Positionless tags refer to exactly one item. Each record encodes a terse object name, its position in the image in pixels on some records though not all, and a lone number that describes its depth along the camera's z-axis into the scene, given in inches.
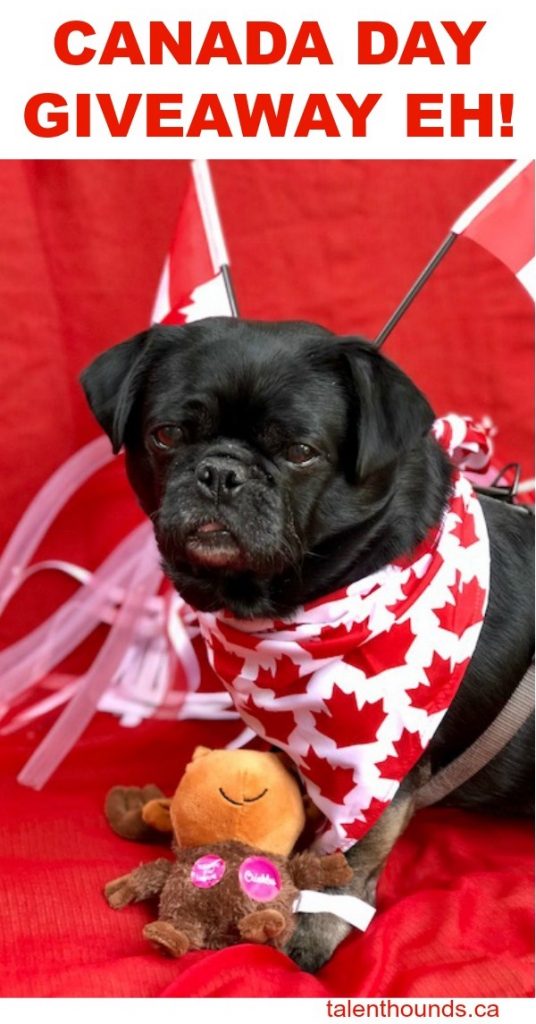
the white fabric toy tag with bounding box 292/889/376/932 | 75.0
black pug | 69.7
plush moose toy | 71.6
